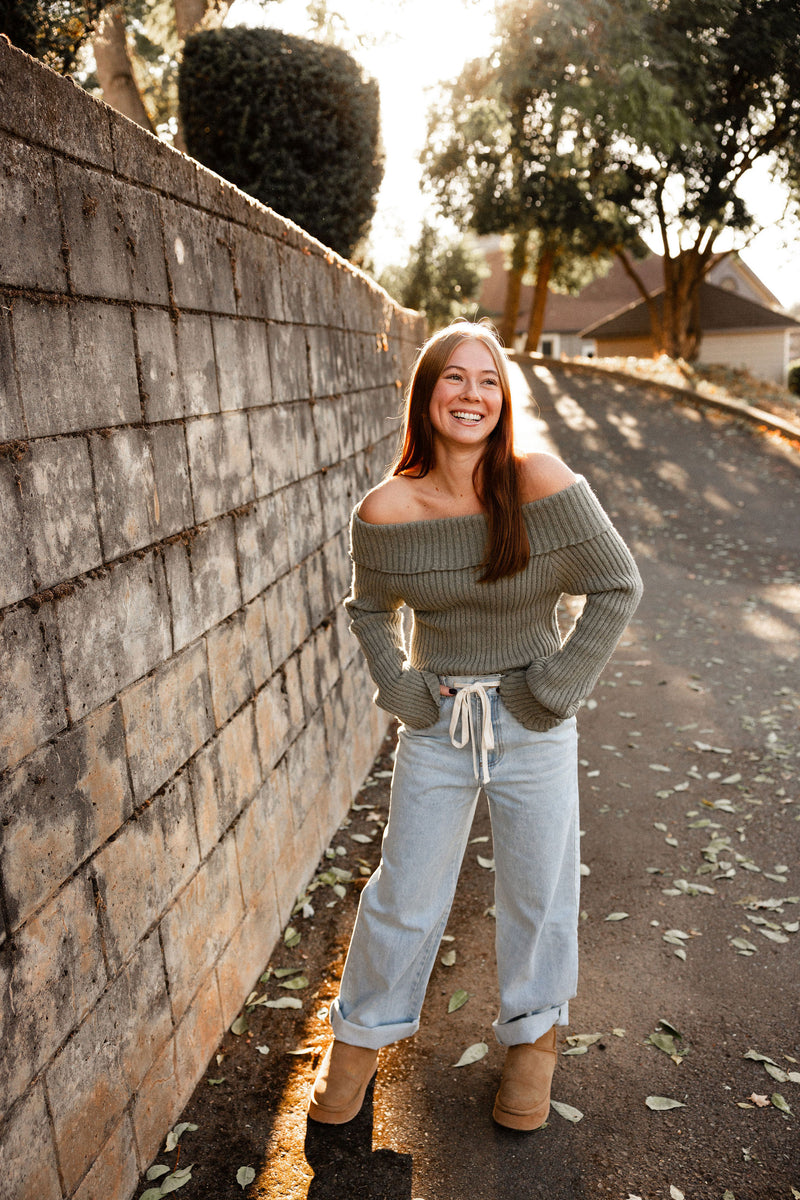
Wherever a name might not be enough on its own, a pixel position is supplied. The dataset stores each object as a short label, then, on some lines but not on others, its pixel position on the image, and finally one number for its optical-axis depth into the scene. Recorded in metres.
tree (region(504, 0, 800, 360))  13.38
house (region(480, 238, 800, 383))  41.03
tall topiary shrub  7.30
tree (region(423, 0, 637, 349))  13.21
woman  2.61
